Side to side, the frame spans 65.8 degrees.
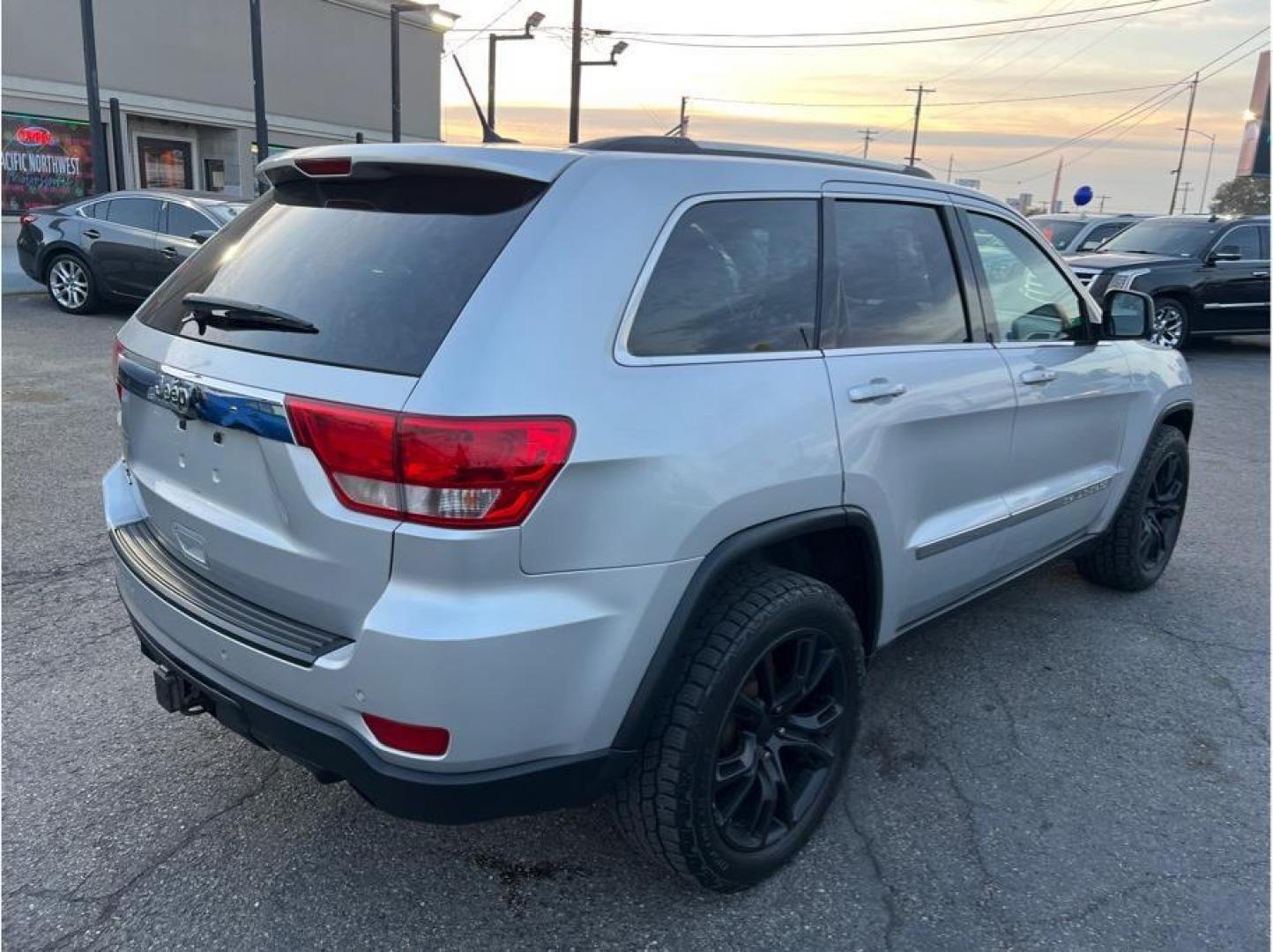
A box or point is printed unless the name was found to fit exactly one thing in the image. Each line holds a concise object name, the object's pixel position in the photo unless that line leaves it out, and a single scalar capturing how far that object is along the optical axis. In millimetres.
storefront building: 21047
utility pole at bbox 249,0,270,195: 19656
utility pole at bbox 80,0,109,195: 16453
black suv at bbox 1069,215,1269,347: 12336
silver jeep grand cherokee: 1962
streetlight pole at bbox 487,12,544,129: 24661
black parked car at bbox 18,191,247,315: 11406
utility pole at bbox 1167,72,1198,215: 61656
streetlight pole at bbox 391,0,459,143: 23672
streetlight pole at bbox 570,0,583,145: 21797
